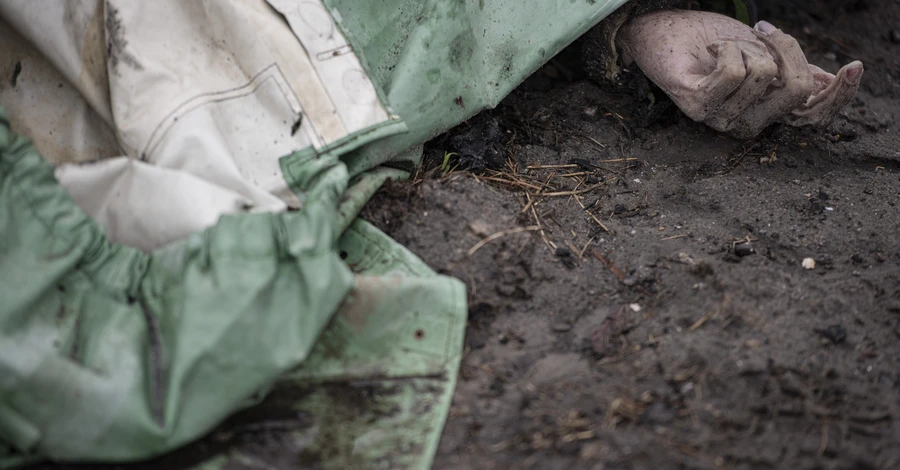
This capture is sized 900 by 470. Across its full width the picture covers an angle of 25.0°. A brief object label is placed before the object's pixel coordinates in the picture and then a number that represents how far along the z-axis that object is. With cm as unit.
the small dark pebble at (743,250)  130
